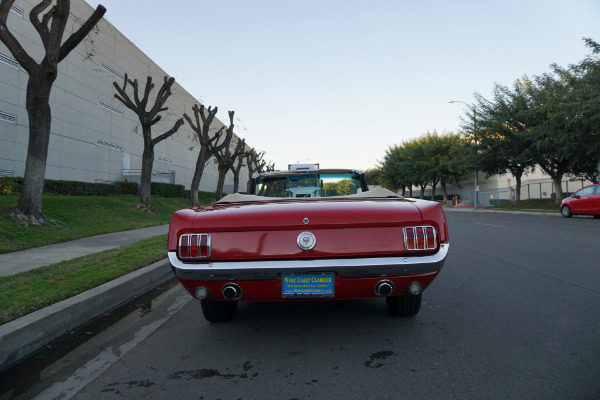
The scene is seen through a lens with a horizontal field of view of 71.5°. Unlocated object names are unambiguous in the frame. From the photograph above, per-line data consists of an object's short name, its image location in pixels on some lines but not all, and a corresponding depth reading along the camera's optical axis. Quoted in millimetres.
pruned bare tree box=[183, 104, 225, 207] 23766
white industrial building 19484
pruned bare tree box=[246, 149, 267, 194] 50000
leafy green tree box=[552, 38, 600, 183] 18312
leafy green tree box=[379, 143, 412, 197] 59844
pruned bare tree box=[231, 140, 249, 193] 37706
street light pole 32000
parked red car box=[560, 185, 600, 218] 17469
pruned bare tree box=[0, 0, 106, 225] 10148
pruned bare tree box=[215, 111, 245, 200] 29734
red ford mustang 3016
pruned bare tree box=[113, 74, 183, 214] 18094
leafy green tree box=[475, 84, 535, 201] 29438
